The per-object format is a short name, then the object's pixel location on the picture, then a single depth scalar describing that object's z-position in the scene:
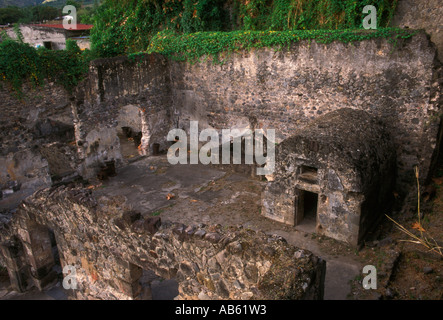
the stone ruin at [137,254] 4.46
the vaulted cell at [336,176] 8.30
